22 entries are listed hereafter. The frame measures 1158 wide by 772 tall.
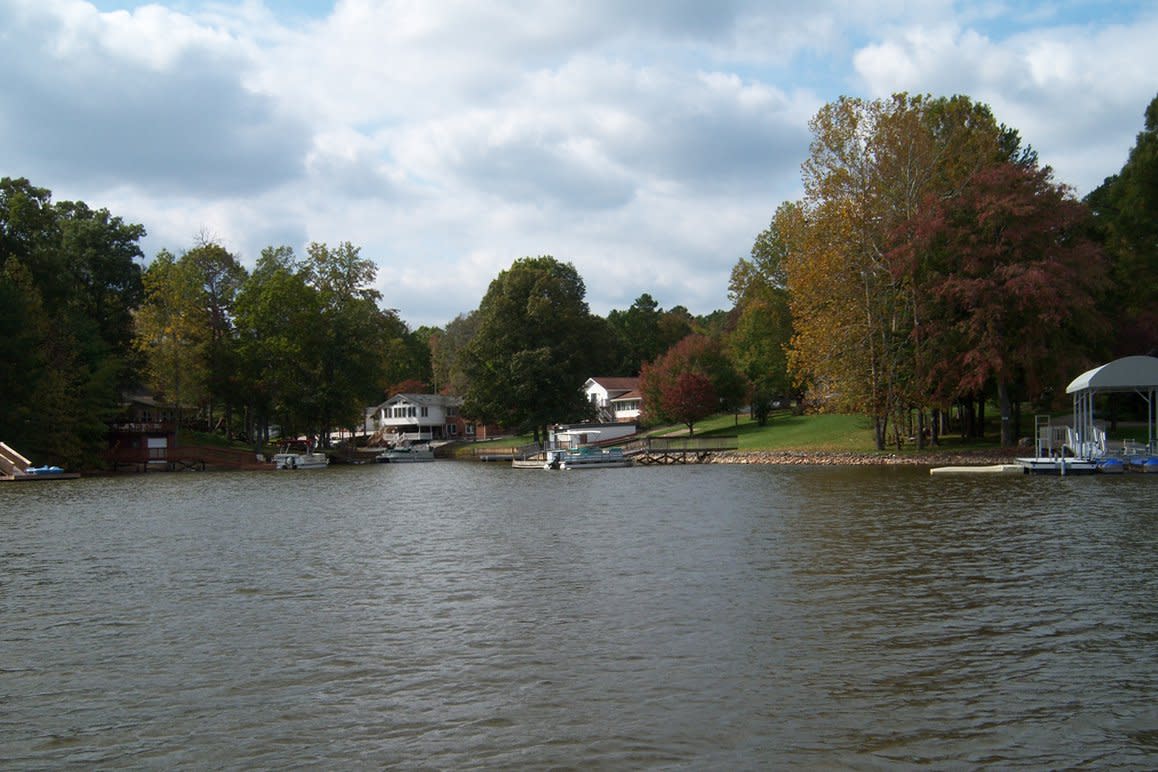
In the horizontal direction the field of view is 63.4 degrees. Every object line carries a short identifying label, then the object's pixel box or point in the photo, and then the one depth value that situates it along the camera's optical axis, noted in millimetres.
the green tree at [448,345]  127625
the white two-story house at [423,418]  114062
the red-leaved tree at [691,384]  77875
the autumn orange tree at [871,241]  50812
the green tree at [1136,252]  53469
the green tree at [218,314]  81125
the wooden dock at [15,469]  56688
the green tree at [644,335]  130625
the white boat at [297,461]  75562
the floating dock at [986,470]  42125
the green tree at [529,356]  83188
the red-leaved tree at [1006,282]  45562
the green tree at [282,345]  80375
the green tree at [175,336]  77500
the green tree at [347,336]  82812
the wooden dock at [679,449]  66000
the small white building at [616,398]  106625
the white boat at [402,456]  87062
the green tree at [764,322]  79250
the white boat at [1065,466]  39938
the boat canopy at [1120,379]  39750
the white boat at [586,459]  66000
